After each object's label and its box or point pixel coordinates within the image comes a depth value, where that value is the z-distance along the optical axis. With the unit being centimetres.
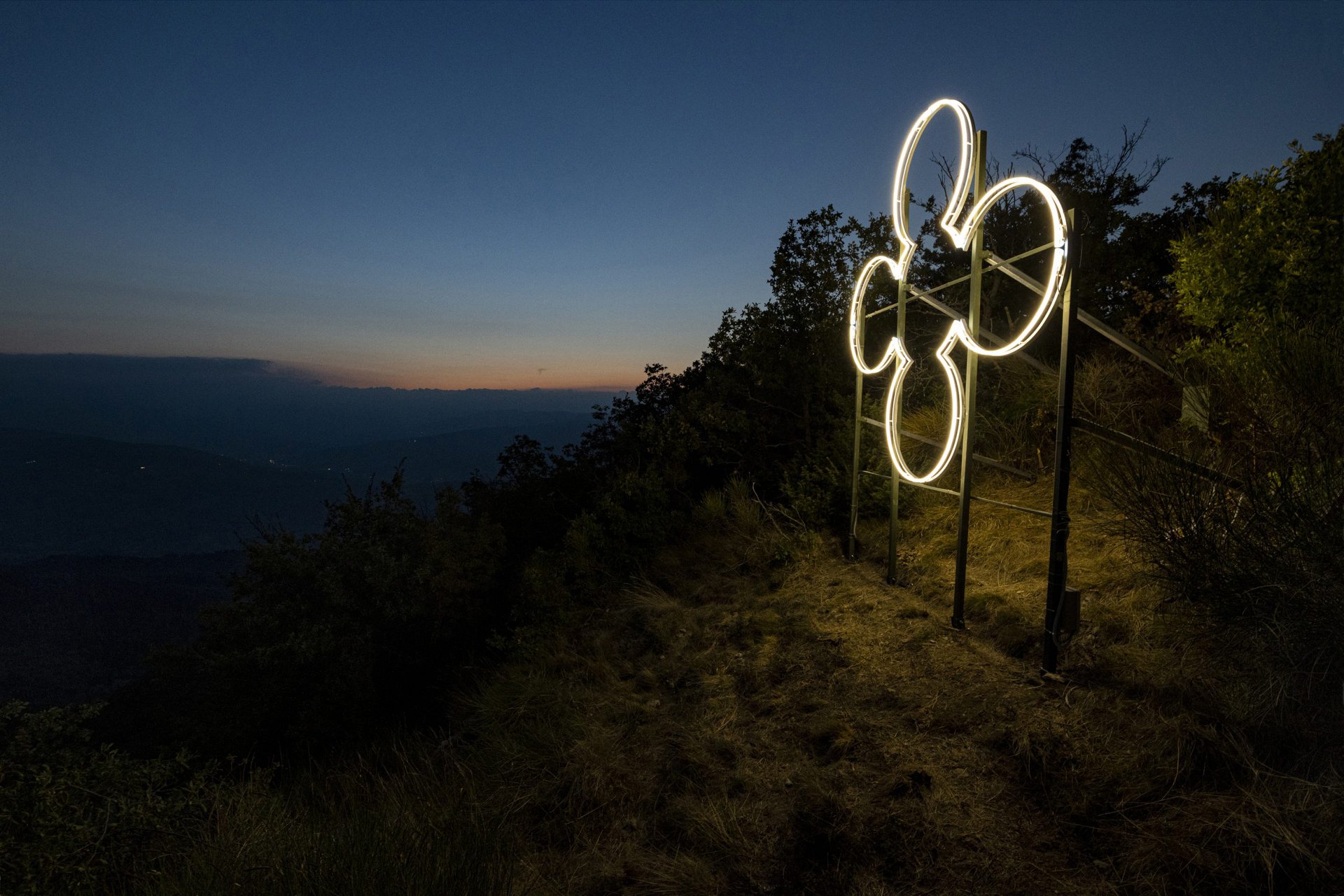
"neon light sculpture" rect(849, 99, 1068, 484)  318
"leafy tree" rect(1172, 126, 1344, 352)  493
